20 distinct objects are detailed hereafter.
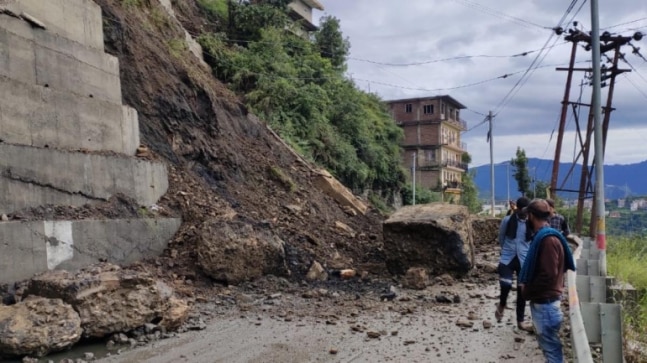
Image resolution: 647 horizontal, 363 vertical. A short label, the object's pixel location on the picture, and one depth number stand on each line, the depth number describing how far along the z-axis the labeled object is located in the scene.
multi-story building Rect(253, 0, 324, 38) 39.50
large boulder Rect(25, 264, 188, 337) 5.71
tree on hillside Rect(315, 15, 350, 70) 28.28
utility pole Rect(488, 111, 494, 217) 31.80
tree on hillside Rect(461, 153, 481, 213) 46.99
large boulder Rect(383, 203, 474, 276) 9.84
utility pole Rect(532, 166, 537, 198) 42.62
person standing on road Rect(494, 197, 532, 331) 6.42
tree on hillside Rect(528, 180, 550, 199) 42.28
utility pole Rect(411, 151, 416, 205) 30.98
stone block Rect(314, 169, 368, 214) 15.27
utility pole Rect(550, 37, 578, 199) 19.34
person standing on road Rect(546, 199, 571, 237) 7.34
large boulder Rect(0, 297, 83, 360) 4.99
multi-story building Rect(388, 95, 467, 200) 54.56
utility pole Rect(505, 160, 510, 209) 45.04
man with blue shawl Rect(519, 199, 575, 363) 4.28
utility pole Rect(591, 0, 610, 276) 10.38
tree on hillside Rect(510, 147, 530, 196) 41.09
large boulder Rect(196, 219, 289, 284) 8.38
